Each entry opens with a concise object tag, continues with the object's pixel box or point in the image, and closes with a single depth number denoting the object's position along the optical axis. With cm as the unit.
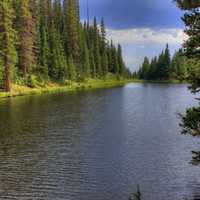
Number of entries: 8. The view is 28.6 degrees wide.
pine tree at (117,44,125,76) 16261
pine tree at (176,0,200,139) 1341
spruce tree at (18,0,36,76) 7731
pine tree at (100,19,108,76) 13638
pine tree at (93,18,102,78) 13036
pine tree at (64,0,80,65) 11044
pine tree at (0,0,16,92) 6606
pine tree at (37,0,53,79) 8594
